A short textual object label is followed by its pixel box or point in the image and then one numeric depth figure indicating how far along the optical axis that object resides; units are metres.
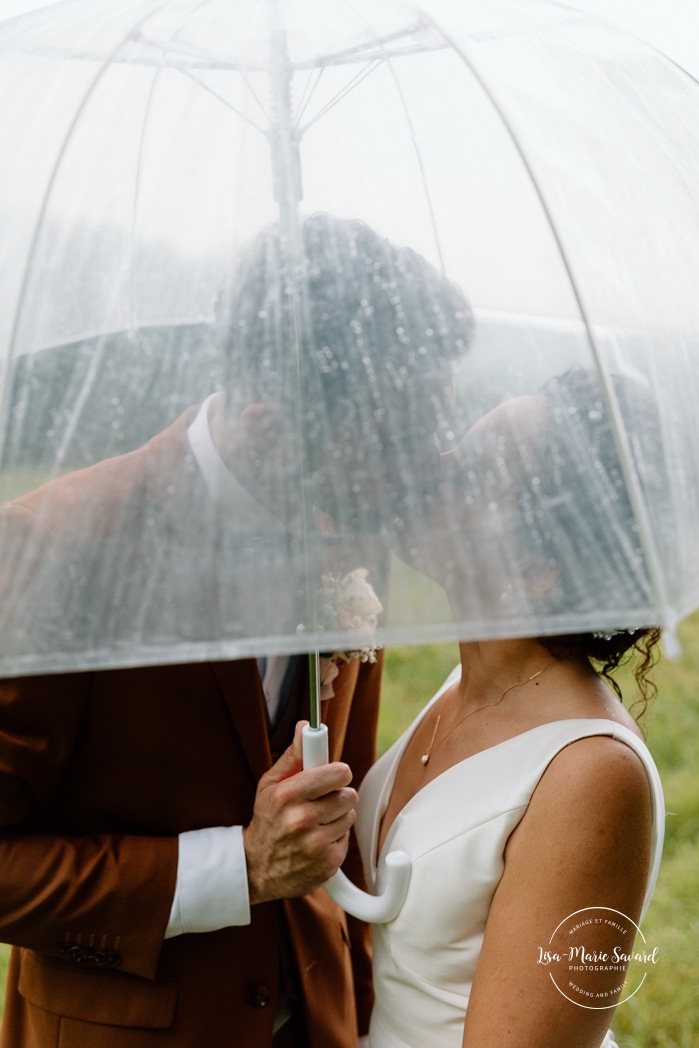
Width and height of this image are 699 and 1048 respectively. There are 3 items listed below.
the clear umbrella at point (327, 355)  1.36
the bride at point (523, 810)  1.40
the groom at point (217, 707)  1.36
